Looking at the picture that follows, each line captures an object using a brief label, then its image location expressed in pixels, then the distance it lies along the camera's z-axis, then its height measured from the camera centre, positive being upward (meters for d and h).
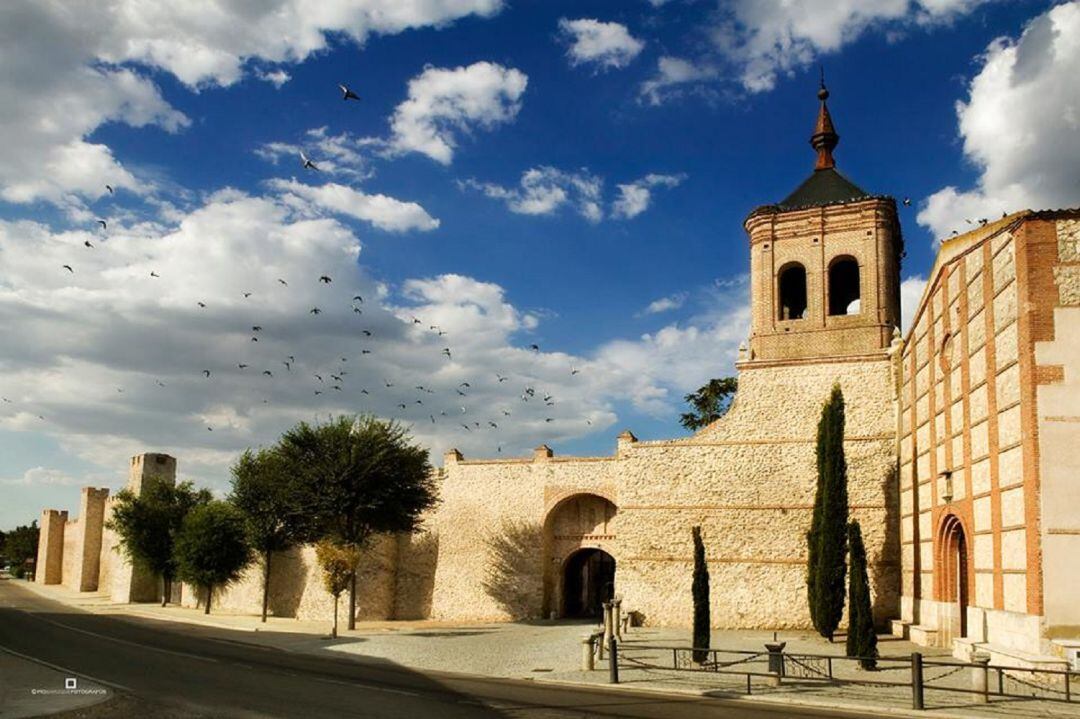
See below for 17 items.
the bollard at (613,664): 16.48 -3.41
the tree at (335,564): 27.41 -2.68
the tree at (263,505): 34.81 -1.10
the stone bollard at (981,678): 13.92 -2.97
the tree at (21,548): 86.94 -7.87
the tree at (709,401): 54.19 +5.86
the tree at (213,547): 38.09 -3.12
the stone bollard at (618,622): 24.11 -3.96
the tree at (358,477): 30.48 +0.18
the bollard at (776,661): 15.89 -3.15
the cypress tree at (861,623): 18.12 -2.72
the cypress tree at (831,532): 23.03 -1.01
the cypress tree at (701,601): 19.89 -2.59
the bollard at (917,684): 13.36 -2.95
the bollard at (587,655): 18.34 -3.64
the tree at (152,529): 43.69 -2.73
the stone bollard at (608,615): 19.83 -3.02
